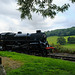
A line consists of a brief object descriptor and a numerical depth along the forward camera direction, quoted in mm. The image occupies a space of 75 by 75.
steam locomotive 18553
